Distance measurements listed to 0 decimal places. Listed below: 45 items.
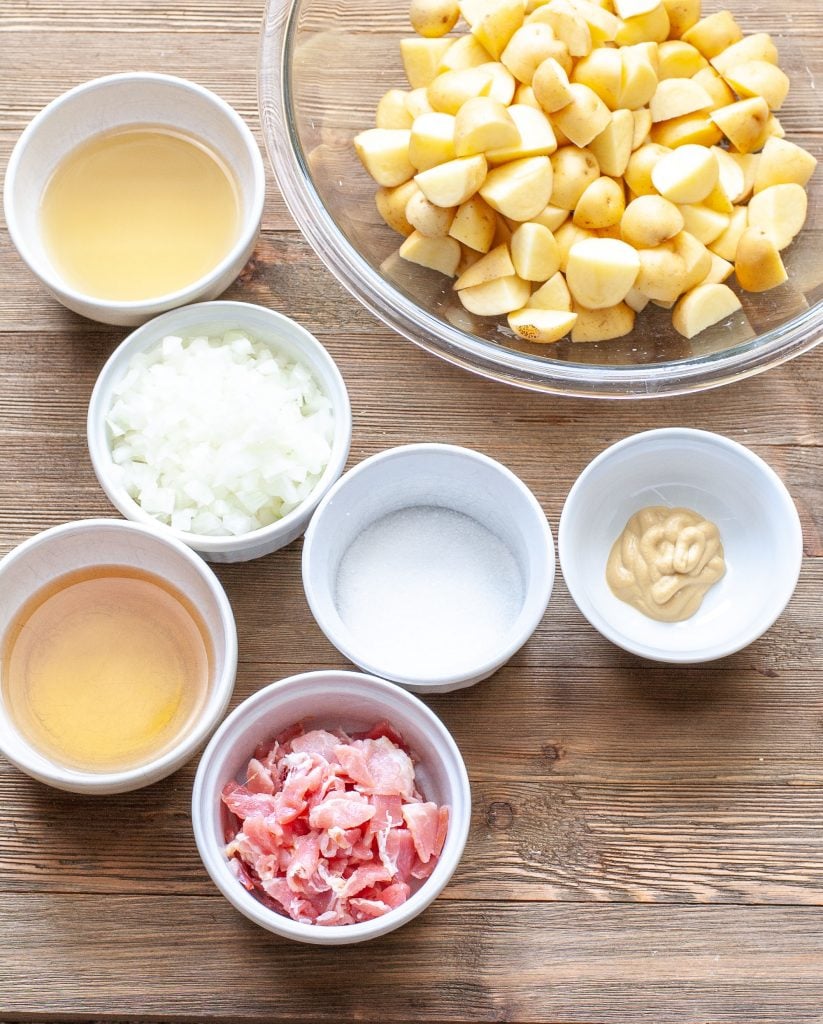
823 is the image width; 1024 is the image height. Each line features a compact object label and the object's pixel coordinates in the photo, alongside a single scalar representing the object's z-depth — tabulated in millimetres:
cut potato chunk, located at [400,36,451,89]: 780
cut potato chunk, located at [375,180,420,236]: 777
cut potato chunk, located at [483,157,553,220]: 753
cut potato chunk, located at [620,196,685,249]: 756
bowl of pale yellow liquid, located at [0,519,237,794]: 759
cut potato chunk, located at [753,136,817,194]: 775
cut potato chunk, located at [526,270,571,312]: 771
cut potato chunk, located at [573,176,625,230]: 762
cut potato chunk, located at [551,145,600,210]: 763
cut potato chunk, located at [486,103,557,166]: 753
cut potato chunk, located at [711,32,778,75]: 779
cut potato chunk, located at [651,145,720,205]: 754
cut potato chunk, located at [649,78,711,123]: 770
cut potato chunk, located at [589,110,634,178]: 764
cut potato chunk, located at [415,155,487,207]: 747
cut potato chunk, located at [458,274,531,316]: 772
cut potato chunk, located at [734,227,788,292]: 761
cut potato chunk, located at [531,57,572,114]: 745
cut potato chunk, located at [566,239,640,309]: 754
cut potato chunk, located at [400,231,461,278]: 776
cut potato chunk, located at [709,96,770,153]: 767
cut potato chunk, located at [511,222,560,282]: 760
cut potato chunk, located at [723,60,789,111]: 774
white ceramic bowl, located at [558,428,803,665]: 769
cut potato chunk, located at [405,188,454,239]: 764
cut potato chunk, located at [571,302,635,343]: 779
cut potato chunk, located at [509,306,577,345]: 767
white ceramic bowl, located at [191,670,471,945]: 726
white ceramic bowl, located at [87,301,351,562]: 765
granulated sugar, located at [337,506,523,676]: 776
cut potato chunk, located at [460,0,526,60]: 761
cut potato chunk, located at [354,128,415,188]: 772
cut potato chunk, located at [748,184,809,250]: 768
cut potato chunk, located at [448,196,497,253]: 764
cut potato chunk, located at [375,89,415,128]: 783
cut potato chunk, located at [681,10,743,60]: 781
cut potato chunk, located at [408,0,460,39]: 778
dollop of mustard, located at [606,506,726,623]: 779
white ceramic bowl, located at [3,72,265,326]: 779
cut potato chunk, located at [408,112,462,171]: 751
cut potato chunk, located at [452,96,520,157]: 739
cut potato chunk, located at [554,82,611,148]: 753
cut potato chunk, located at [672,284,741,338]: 770
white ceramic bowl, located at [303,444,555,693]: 751
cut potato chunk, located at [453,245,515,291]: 768
